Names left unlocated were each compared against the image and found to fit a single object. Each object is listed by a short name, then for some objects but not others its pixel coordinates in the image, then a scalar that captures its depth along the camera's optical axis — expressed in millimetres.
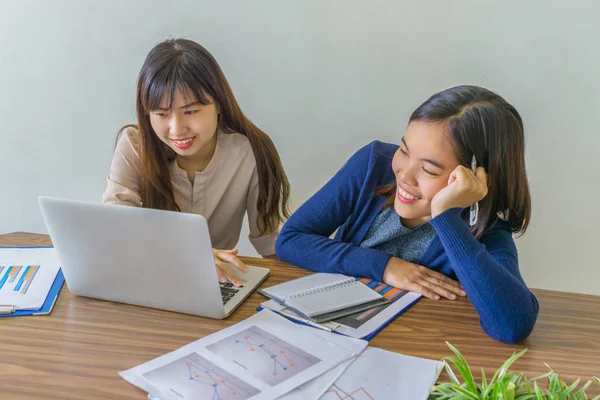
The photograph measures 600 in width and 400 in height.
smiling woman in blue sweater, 1154
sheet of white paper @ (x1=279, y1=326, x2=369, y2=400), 867
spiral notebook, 1117
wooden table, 890
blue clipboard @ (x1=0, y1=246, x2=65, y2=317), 1101
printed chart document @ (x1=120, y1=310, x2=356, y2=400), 867
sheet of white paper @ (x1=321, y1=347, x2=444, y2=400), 875
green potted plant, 697
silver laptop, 1039
